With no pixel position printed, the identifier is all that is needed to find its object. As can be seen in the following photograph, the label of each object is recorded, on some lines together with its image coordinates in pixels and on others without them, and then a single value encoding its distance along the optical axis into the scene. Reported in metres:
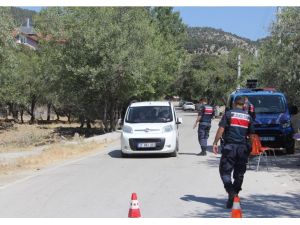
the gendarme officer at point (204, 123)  16.97
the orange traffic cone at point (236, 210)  6.80
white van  16.53
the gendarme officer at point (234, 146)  8.72
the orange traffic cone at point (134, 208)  6.96
